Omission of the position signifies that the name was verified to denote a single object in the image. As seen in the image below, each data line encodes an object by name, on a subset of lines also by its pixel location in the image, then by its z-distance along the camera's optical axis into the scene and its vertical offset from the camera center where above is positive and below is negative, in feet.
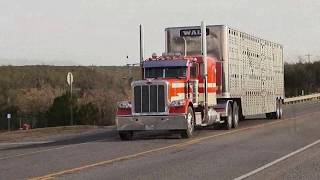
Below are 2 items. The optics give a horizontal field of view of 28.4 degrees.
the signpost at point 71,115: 152.51 -2.86
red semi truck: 70.23 +2.40
